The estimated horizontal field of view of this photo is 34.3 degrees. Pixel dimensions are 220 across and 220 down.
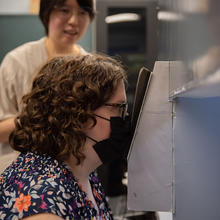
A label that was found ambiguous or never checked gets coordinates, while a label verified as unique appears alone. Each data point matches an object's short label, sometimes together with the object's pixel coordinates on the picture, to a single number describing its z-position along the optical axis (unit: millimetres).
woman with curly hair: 1019
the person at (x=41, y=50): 1640
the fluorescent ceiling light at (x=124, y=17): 3182
